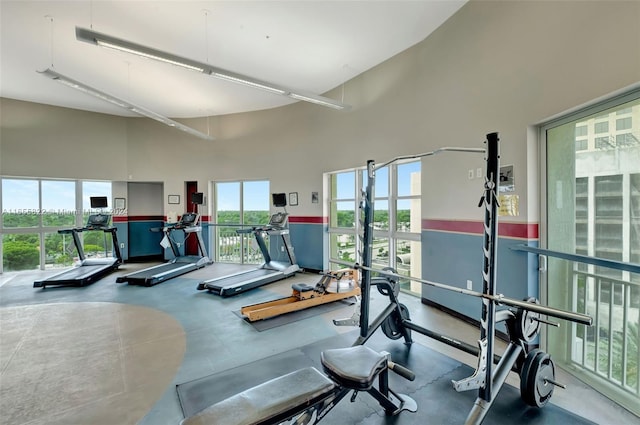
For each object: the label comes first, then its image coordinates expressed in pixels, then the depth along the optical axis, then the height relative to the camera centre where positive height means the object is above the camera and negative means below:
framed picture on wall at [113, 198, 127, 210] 8.41 +0.19
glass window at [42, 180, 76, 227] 7.47 +0.18
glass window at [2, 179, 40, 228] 7.02 +0.17
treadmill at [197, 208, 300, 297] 5.42 -1.43
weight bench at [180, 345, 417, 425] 1.44 -1.05
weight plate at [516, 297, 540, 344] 2.14 -0.91
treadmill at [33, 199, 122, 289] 5.91 -1.42
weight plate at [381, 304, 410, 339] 3.23 -1.33
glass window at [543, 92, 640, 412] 2.29 -0.27
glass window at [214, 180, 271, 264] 8.09 -0.15
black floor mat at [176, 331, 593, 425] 2.15 -1.60
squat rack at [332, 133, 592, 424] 1.95 -0.98
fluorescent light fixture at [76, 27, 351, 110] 3.26 +2.02
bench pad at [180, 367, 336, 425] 1.41 -1.05
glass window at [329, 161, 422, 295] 5.13 -0.15
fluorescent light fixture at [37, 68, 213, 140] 4.29 +2.05
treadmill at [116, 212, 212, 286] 6.14 -1.43
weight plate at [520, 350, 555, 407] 2.19 -1.35
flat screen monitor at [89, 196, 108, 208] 7.31 +0.20
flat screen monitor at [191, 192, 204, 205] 7.34 +0.29
